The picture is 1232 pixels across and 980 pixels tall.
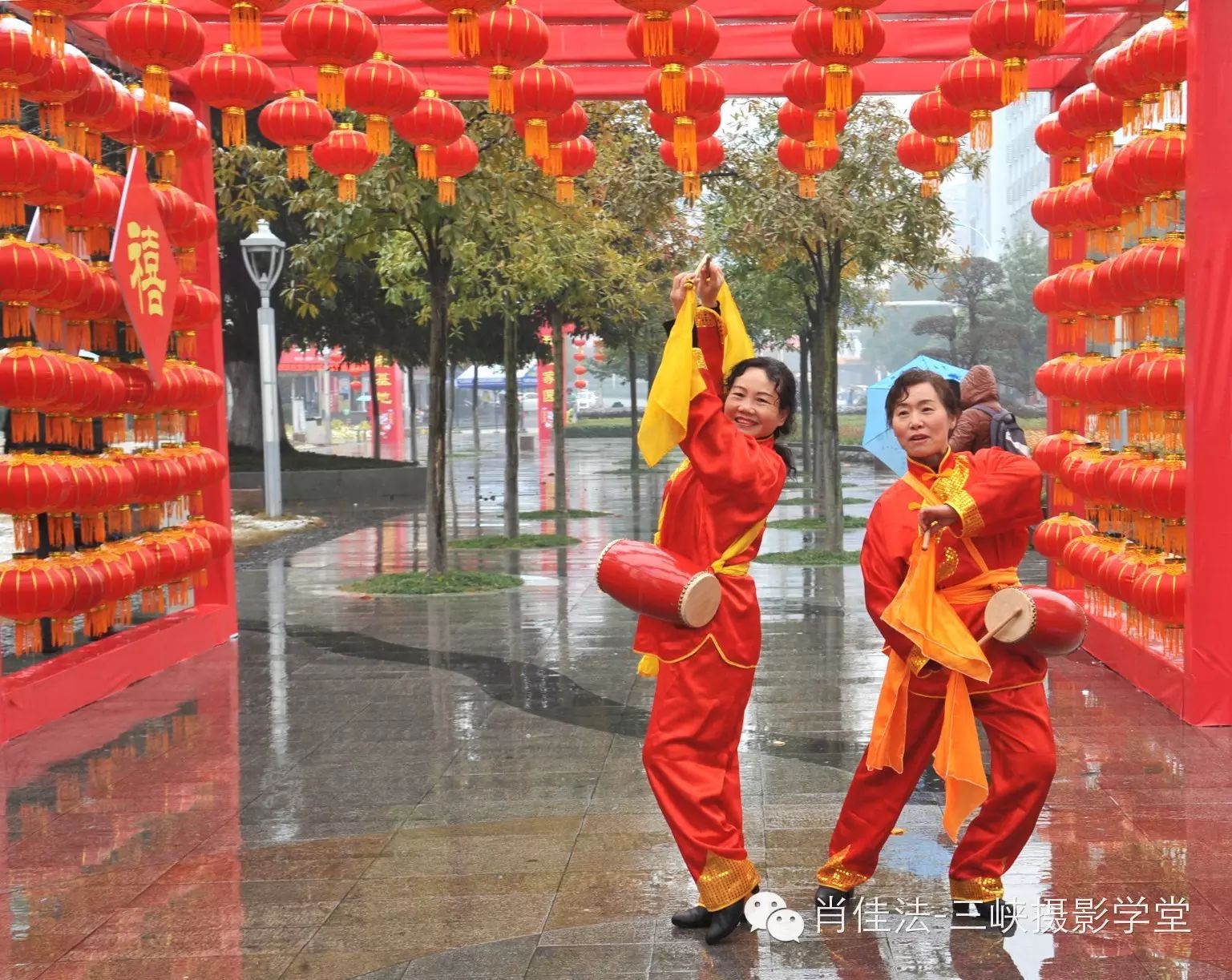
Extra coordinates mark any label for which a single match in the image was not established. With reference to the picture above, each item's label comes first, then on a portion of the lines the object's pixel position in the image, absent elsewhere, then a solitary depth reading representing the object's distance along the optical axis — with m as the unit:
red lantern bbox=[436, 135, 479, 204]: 9.69
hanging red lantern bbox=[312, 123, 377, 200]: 9.41
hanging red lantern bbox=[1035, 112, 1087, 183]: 9.52
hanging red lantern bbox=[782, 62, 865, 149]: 8.39
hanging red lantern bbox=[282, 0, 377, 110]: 7.11
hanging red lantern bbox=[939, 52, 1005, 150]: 7.87
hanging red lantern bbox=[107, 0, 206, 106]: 7.07
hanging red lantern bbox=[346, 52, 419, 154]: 8.09
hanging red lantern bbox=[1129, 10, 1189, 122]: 7.32
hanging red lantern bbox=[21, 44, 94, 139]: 7.41
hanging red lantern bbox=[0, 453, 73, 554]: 7.67
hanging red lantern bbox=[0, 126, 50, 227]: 7.27
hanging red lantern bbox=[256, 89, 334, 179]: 8.45
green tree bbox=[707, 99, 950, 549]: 14.41
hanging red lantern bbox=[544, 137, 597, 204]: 9.68
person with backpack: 6.38
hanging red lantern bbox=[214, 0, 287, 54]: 6.71
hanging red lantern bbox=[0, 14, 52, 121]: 6.88
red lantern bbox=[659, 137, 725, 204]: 9.95
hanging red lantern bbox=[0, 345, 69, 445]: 7.63
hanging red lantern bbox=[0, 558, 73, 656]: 7.75
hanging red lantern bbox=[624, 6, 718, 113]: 7.17
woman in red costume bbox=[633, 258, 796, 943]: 4.43
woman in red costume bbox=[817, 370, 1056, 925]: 4.43
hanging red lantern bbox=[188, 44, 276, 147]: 7.84
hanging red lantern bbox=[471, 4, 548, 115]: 6.95
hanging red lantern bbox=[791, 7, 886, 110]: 7.17
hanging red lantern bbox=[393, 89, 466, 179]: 8.85
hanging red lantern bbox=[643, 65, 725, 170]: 8.03
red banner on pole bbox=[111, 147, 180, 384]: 8.44
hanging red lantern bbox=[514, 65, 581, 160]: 8.12
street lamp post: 20.69
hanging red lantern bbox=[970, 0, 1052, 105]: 6.89
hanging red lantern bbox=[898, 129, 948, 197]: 9.48
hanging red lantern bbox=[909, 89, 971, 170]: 8.96
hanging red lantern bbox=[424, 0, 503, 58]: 6.56
